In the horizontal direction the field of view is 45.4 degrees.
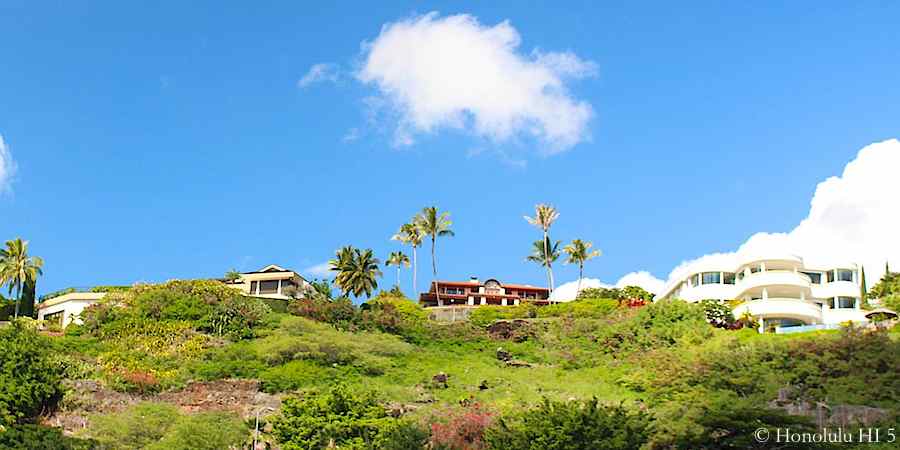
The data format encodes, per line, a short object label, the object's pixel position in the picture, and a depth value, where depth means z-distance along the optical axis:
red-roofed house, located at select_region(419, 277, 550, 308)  113.31
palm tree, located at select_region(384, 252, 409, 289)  110.69
